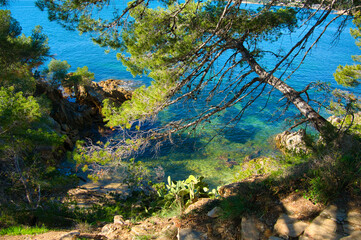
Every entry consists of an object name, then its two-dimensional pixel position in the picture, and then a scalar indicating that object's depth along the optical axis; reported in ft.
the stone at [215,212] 14.09
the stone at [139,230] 15.02
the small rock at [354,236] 10.10
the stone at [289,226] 11.37
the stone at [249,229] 11.83
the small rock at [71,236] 14.35
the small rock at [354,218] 10.93
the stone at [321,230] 10.69
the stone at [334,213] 11.48
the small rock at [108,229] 16.61
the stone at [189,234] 12.87
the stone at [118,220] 17.65
